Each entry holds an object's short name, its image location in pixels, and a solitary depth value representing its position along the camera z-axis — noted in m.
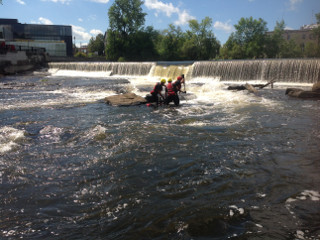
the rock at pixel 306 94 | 14.35
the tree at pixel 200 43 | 56.50
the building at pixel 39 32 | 74.92
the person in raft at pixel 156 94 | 13.11
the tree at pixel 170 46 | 56.59
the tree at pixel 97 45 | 78.44
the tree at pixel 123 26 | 55.59
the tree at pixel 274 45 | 59.28
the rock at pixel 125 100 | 13.10
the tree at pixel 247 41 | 56.97
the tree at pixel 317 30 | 59.47
